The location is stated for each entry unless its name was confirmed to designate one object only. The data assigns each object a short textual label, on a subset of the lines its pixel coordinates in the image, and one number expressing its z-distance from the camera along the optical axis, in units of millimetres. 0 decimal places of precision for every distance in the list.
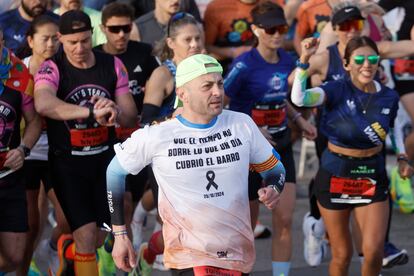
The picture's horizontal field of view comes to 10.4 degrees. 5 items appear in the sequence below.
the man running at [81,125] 16290
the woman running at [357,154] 16465
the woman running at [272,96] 17689
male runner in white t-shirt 12837
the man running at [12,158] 15809
